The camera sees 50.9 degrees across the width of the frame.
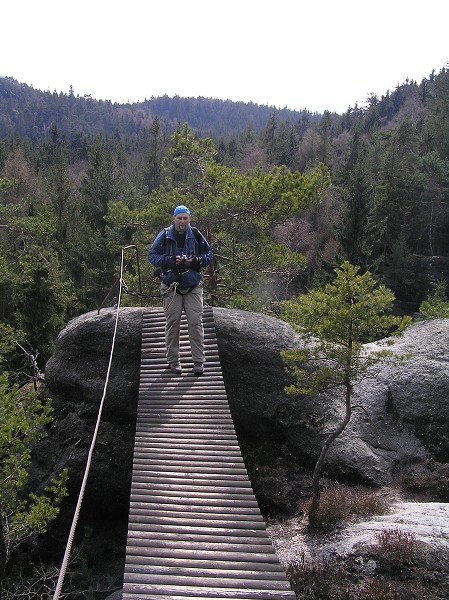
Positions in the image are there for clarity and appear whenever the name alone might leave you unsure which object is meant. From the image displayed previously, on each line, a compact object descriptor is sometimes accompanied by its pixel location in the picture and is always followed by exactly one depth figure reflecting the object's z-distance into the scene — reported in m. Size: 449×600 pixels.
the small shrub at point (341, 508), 7.86
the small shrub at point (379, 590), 6.03
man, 8.16
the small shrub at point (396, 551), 6.45
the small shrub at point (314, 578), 6.30
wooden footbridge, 4.72
